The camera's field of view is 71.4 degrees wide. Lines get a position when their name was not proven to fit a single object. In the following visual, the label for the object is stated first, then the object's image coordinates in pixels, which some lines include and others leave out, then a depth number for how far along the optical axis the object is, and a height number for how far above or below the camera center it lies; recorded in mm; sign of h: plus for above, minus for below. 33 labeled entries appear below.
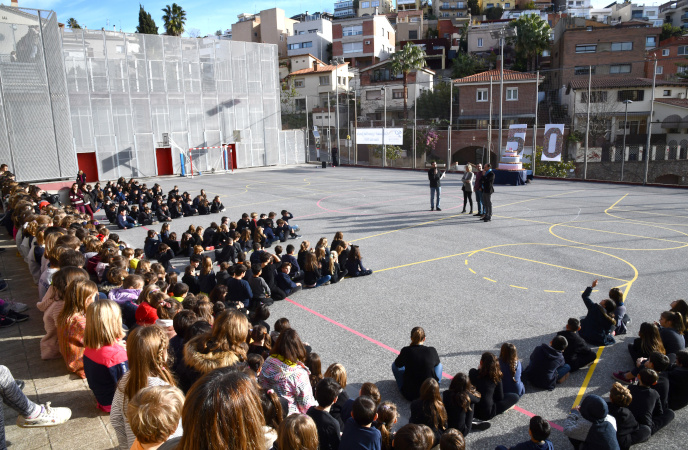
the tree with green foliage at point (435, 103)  50656 +4081
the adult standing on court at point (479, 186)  17812 -1699
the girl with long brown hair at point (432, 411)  5199 -2909
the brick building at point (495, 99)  44938 +3911
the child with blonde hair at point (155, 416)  2955 -1625
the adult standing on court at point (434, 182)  19031 -1618
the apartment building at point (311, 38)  78688 +17495
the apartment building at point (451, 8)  90188 +24911
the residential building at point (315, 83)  62219 +8321
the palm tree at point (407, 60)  53375 +9073
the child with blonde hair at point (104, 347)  5043 -2079
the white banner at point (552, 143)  31078 -320
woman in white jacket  18733 -1640
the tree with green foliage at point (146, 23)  64100 +16975
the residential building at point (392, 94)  54562 +5576
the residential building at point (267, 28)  82438 +20839
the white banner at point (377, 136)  39406 +637
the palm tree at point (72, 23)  77831 +21325
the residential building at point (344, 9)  104312 +29790
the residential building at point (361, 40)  73312 +16142
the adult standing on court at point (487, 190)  17422 -1835
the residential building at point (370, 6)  97062 +27732
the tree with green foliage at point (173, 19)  60688 +16553
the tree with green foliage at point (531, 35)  56062 +12070
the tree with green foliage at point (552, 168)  31781 -1962
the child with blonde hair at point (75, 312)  5836 -1929
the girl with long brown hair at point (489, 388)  5887 -3036
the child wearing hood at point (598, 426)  4906 -2971
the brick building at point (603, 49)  50906 +9379
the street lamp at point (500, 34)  31527 +6981
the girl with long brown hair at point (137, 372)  4105 -1899
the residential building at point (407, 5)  99625 +28624
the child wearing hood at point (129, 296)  7566 -2297
